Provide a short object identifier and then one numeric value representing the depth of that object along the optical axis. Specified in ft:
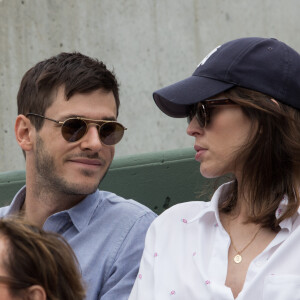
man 16.55
